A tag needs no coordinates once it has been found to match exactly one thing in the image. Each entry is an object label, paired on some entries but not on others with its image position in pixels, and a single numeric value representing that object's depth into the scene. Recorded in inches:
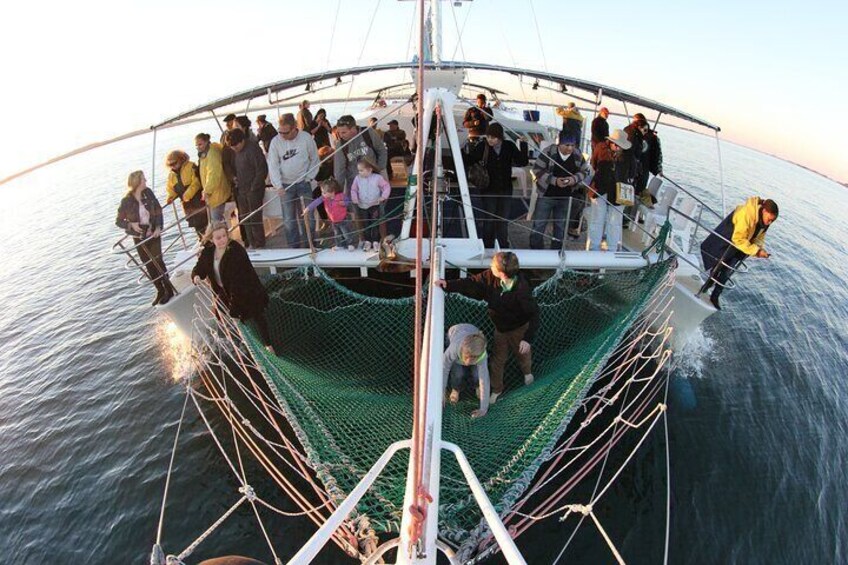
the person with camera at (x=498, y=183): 250.8
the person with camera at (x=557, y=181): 242.5
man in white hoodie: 246.5
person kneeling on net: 158.1
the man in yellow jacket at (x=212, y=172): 243.3
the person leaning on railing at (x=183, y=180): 242.5
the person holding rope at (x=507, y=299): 161.6
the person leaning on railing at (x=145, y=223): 225.0
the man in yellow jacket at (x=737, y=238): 221.8
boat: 103.9
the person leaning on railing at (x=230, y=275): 176.6
